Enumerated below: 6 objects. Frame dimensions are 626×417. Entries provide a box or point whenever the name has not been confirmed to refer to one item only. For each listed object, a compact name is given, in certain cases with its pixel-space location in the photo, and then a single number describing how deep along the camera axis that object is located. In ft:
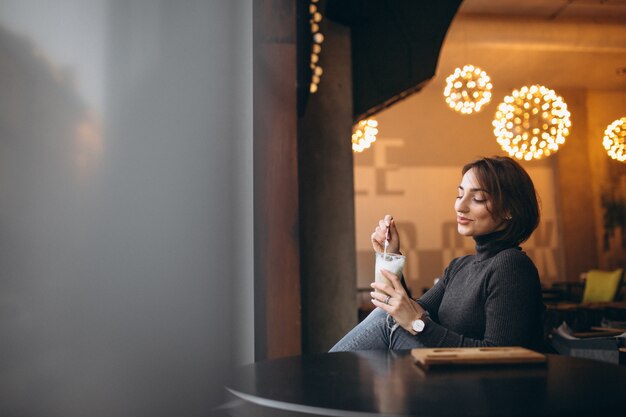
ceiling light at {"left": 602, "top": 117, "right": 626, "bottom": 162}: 21.20
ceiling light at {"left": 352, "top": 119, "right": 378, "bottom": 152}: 20.08
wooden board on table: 3.43
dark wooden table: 2.48
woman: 4.44
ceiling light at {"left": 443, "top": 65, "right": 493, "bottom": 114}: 17.98
